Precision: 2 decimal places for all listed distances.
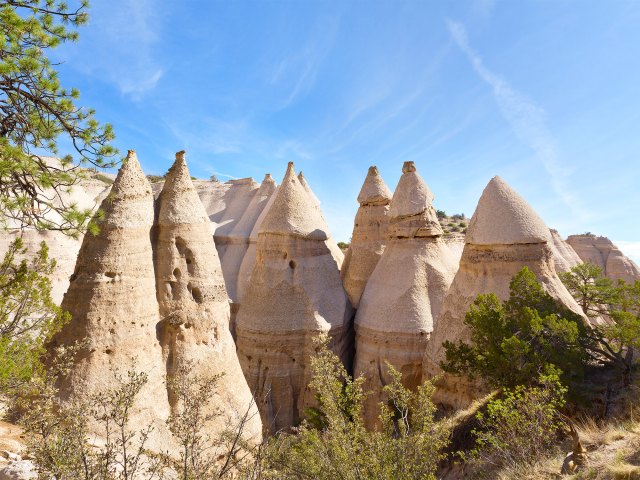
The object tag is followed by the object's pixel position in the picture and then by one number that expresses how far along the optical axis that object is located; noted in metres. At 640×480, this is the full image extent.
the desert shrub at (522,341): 7.60
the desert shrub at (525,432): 5.68
